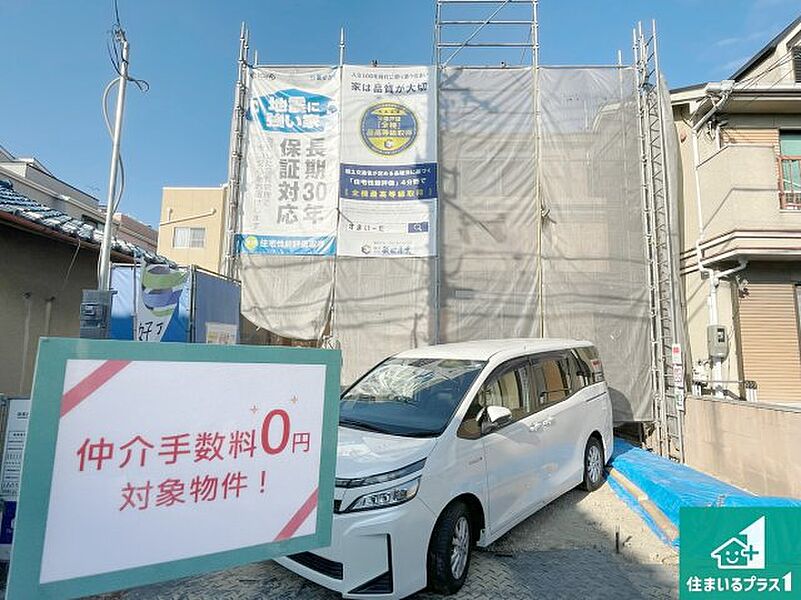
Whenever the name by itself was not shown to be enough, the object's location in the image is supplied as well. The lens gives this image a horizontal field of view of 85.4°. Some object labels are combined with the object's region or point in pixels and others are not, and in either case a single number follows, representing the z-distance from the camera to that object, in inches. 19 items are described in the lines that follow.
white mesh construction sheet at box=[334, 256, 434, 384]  284.8
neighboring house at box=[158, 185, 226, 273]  683.4
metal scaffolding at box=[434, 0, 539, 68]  313.3
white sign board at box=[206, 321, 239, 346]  230.8
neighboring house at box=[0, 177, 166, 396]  180.5
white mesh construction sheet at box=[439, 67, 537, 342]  285.4
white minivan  100.7
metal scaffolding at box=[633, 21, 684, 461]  266.8
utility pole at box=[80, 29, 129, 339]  142.7
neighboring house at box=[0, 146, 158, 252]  378.3
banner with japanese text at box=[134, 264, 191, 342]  208.2
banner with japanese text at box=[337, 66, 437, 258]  294.2
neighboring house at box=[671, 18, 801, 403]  253.6
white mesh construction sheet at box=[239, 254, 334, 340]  291.0
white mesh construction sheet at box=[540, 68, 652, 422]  278.1
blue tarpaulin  145.9
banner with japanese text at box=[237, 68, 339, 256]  297.1
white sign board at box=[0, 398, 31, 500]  119.7
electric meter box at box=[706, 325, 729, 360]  253.6
